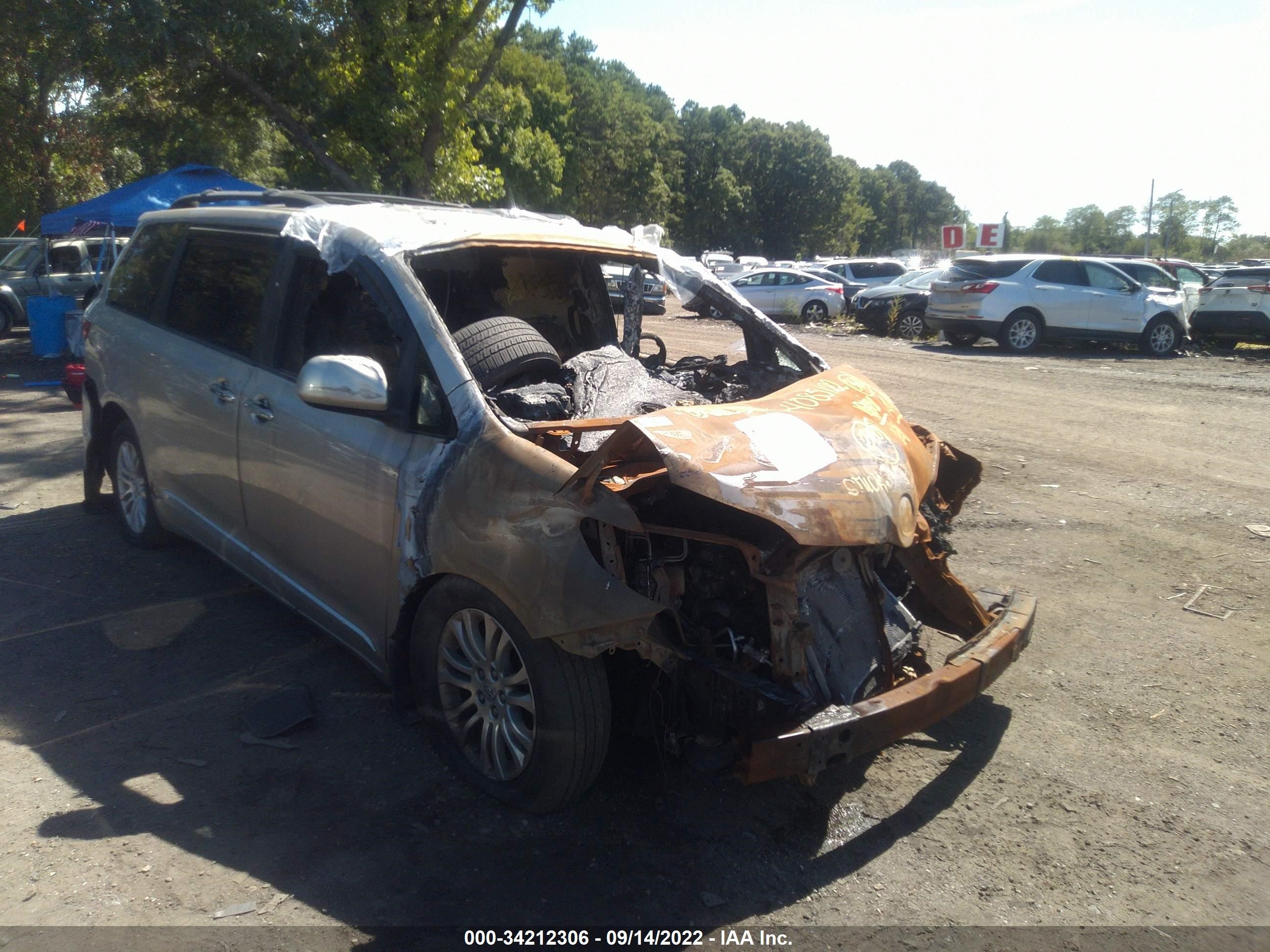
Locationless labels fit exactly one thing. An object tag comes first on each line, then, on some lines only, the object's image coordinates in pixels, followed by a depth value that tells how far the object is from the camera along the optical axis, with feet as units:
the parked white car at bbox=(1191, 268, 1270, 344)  57.93
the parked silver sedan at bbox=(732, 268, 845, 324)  79.20
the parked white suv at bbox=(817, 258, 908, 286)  87.66
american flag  43.93
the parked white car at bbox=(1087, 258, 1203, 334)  59.47
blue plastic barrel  44.83
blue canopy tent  42.39
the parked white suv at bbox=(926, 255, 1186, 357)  56.75
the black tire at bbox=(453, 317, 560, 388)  12.17
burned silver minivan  9.27
